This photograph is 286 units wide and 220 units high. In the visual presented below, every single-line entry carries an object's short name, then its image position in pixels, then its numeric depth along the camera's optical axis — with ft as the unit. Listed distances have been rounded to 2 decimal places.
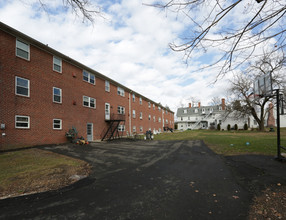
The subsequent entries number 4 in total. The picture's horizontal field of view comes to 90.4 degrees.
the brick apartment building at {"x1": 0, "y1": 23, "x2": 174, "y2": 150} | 32.83
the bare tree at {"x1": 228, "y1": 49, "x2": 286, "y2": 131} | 85.56
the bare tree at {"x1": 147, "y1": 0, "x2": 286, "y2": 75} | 9.91
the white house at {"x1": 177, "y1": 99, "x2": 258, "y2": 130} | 126.31
